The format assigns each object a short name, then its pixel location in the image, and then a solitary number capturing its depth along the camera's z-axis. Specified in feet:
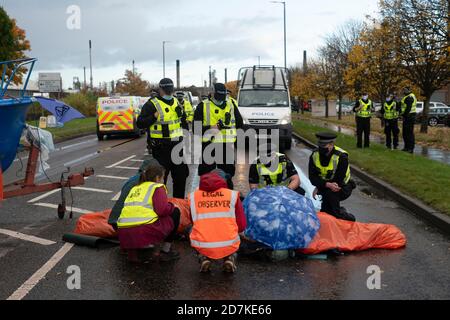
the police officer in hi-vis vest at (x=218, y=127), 27.09
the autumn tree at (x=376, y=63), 79.00
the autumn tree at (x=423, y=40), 65.57
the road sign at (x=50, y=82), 103.00
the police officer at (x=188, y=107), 55.75
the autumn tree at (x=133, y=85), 223.90
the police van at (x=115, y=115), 83.76
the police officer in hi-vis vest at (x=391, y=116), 53.83
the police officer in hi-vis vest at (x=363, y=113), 55.06
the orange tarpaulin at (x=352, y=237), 20.30
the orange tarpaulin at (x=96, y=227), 22.71
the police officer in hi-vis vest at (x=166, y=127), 25.61
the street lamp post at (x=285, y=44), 137.00
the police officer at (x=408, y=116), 51.85
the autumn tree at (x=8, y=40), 112.75
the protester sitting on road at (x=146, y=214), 18.67
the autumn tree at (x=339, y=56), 128.67
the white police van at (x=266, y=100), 61.87
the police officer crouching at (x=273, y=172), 22.88
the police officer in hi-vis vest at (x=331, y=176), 23.31
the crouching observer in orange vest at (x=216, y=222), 17.97
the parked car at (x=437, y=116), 111.24
